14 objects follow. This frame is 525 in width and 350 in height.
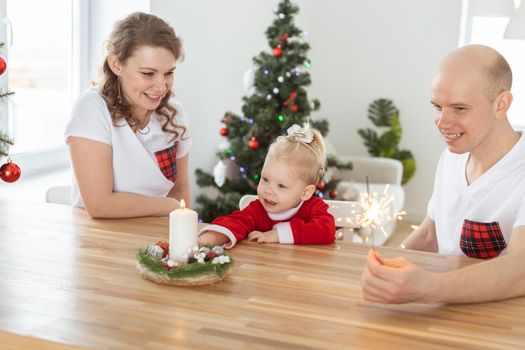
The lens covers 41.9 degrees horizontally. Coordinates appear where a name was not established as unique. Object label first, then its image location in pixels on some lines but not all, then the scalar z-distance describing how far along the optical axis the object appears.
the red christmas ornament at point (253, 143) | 4.60
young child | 1.93
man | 1.86
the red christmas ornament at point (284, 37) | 4.66
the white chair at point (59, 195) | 2.62
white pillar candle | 1.59
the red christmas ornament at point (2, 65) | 1.89
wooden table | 1.26
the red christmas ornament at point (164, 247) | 1.66
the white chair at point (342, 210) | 2.35
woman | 2.20
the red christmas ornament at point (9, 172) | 2.00
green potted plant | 6.29
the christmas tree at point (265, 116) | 4.64
